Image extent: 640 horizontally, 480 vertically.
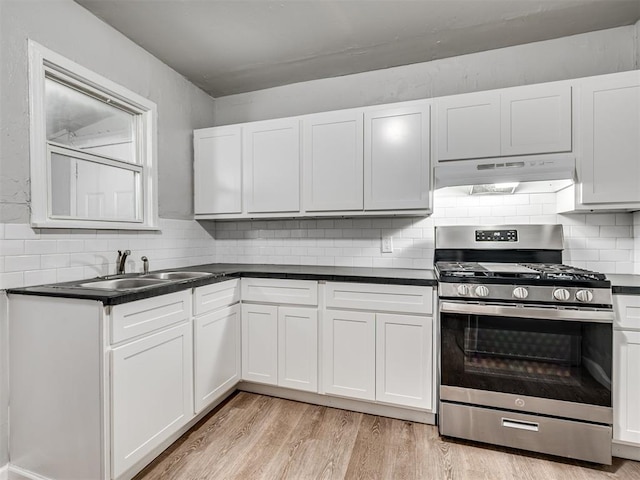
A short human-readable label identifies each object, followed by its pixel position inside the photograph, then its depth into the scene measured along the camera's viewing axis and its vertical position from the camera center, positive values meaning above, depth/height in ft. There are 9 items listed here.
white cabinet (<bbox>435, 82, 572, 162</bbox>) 6.85 +2.45
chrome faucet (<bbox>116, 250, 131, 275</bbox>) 6.98 -0.49
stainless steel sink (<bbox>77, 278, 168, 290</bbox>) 6.21 -0.92
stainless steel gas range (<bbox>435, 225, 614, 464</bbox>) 5.70 -2.23
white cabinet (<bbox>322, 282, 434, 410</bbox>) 6.84 -2.32
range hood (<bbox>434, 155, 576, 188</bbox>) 6.70 +1.38
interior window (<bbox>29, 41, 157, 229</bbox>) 5.84 +1.85
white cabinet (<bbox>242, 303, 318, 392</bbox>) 7.63 -2.58
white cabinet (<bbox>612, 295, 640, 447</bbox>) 5.68 -2.32
